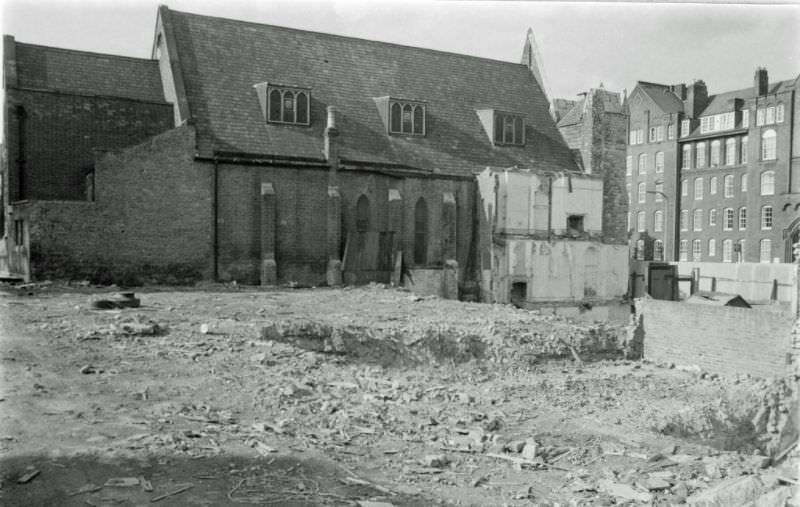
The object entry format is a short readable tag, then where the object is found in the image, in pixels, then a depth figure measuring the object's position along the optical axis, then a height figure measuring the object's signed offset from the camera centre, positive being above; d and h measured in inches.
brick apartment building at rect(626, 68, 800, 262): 2303.2 +226.5
